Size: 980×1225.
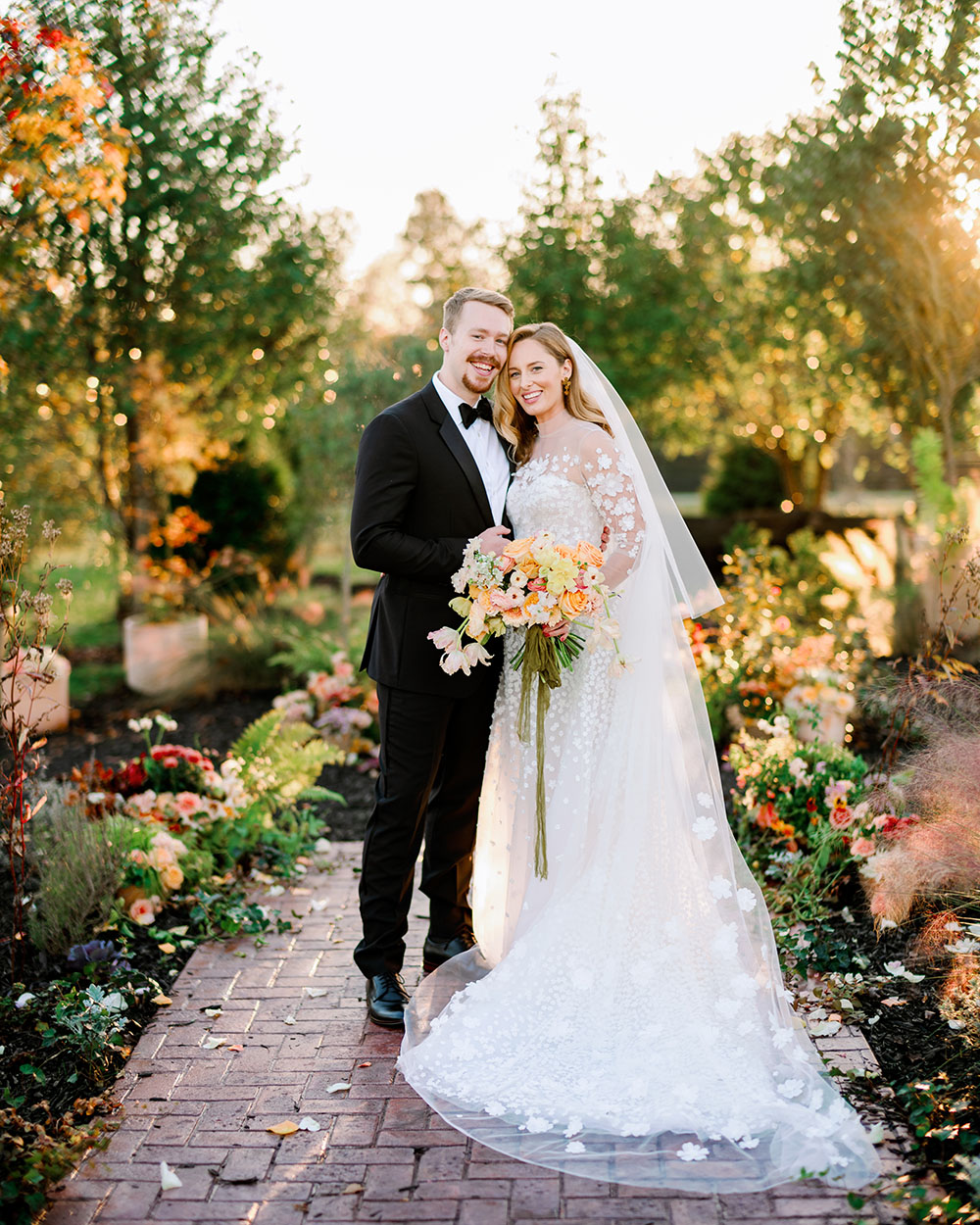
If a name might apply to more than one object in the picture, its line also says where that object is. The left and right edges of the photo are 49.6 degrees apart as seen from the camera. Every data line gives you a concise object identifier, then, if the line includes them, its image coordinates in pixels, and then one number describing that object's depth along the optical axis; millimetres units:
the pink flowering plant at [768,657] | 5785
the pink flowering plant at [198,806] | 4398
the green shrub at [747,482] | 15188
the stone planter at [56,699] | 7255
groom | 3512
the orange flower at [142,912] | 4238
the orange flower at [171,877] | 4383
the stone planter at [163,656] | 8352
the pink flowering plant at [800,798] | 4348
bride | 2879
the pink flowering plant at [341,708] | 6809
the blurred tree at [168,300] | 8156
